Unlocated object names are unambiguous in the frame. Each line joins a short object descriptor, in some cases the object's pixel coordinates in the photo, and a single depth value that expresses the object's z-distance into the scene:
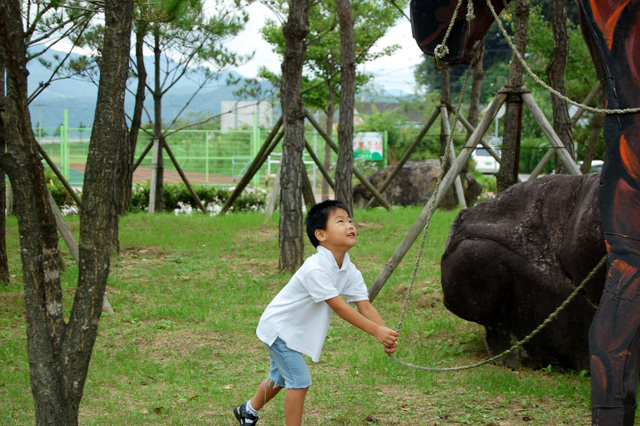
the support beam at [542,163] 7.42
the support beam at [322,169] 10.92
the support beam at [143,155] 12.69
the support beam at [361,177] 10.81
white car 35.22
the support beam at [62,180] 10.57
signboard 23.17
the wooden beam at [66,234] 6.30
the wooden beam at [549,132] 6.14
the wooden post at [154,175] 12.42
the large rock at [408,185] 14.44
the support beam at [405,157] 11.42
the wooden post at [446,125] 9.52
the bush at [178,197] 13.51
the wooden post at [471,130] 9.88
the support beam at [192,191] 13.05
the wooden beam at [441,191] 5.70
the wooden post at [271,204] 11.12
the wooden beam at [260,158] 11.00
